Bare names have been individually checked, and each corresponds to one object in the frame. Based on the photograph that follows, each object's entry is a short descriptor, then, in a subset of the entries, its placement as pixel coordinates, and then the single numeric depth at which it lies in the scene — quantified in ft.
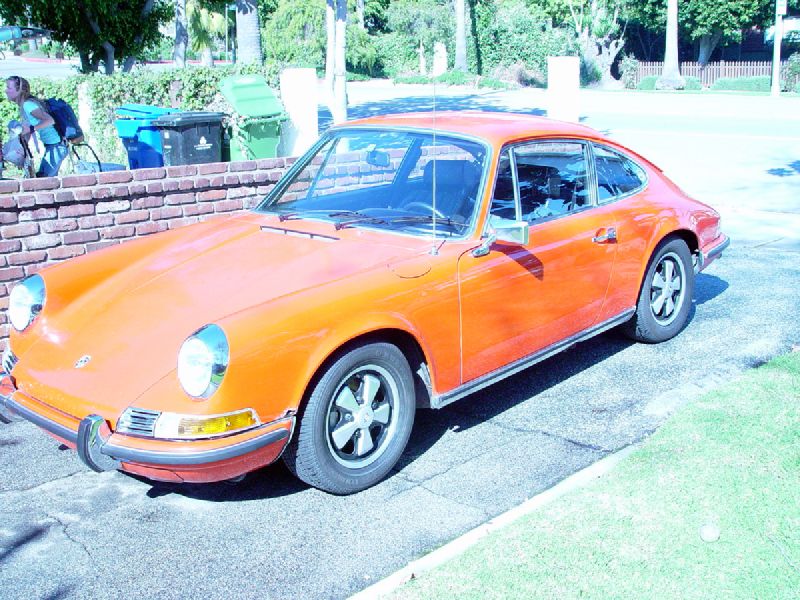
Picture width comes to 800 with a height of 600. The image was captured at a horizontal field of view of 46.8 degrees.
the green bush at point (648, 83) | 129.49
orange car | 12.19
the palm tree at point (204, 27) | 82.48
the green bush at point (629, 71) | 140.36
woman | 28.66
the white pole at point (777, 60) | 105.81
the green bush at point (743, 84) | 118.83
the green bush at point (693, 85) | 125.04
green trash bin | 31.83
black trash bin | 29.81
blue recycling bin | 30.78
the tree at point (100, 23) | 49.78
